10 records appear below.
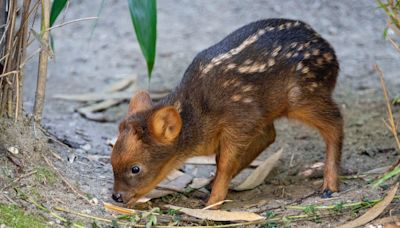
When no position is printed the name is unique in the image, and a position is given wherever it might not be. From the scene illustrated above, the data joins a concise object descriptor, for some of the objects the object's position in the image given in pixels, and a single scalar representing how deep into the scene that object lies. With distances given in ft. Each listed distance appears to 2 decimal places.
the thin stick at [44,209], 33.68
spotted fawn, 39.40
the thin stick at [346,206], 35.06
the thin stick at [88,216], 34.30
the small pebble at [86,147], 45.48
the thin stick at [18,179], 34.08
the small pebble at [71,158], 40.75
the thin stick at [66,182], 36.25
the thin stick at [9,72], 34.14
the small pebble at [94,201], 36.20
